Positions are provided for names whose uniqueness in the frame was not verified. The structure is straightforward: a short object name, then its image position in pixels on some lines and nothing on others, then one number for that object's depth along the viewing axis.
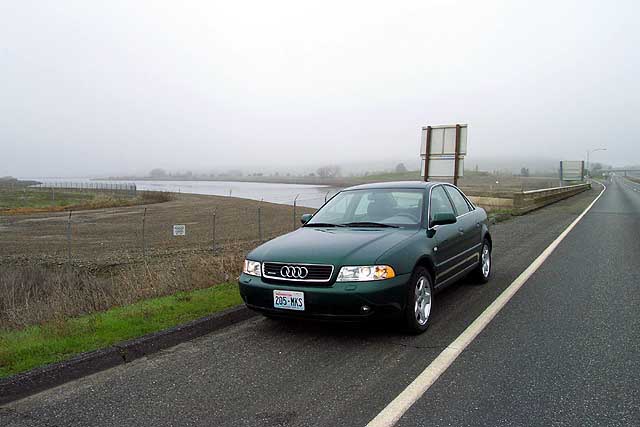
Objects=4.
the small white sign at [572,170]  59.41
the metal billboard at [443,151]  15.46
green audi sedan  4.49
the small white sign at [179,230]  11.54
